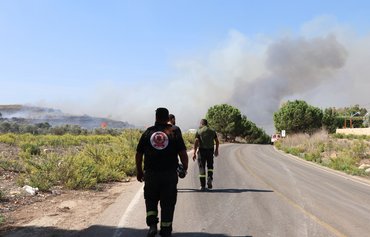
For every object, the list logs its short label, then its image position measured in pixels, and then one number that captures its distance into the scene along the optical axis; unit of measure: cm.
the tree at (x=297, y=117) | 8238
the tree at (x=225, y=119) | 7862
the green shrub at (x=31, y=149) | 2222
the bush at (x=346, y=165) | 1992
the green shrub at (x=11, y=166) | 1534
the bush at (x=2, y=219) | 783
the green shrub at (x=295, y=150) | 3625
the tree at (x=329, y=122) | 9259
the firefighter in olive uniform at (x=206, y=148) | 1184
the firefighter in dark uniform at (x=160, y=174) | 611
